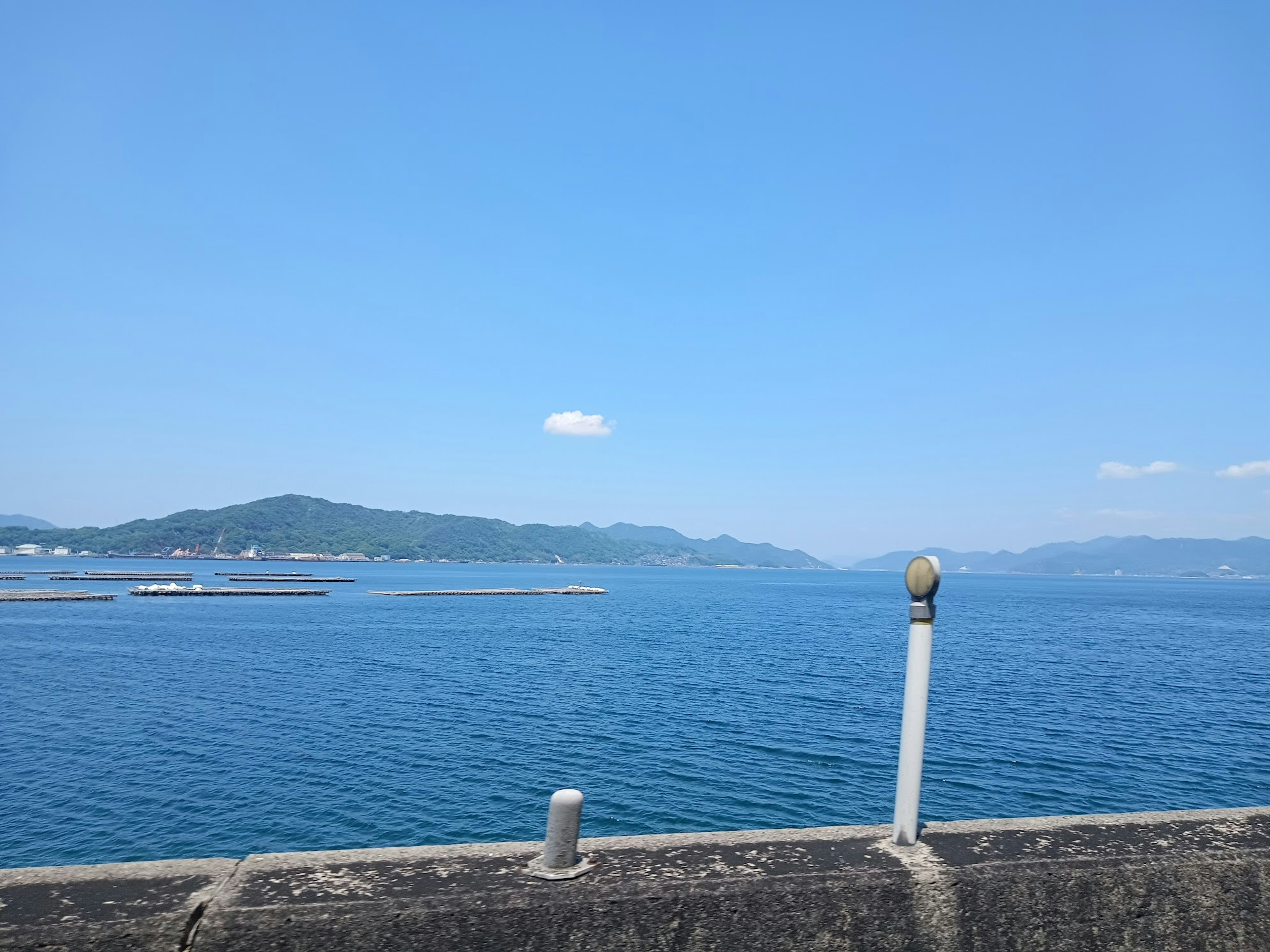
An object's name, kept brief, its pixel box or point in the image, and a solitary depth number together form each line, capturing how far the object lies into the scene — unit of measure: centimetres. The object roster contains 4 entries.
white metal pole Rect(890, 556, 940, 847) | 432
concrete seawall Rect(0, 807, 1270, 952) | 333
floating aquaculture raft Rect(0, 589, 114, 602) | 8900
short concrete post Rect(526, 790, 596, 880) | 374
